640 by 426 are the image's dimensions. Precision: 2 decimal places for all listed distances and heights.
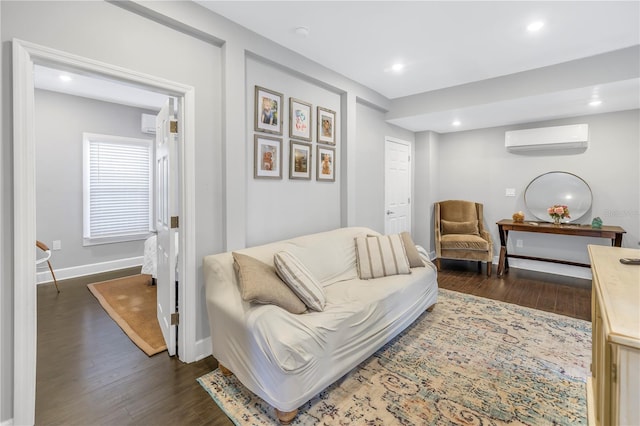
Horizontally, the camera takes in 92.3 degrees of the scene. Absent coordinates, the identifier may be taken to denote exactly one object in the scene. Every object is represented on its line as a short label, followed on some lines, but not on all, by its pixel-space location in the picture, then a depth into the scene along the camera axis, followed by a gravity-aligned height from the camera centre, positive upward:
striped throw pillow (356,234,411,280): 2.84 -0.44
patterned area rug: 1.74 -1.13
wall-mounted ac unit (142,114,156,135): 4.80 +1.37
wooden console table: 3.78 -0.26
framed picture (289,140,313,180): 3.06 +0.52
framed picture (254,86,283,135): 2.70 +0.90
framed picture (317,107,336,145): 3.35 +0.94
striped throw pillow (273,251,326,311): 2.04 -0.48
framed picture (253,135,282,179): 2.72 +0.48
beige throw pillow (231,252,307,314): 1.86 -0.47
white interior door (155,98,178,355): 2.28 -0.11
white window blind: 4.45 +0.33
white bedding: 3.78 -0.62
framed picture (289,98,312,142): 3.03 +0.92
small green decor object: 4.00 -0.16
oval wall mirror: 4.33 +0.24
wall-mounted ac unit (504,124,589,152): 4.14 +1.03
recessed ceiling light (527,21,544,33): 2.39 +1.46
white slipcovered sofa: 1.66 -0.71
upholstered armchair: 4.53 -0.36
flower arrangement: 4.29 -0.02
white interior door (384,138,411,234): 4.66 +0.39
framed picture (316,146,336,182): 3.37 +0.51
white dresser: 0.85 -0.39
